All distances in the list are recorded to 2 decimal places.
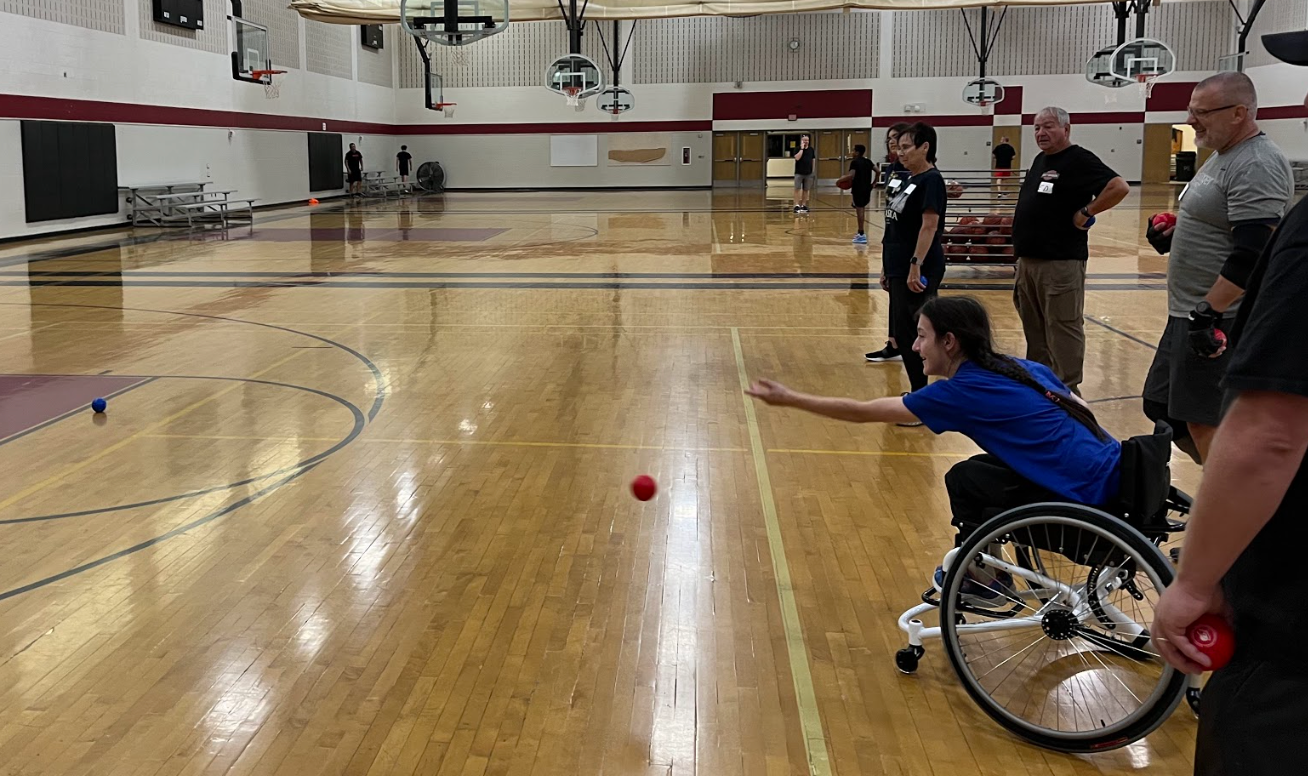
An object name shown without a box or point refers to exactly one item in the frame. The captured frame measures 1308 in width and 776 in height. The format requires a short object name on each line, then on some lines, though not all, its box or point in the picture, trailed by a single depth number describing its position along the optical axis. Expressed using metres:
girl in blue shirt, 3.13
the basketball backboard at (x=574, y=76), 25.77
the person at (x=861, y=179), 18.36
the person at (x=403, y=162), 36.75
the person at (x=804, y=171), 24.70
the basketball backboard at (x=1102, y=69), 27.53
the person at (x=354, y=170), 32.38
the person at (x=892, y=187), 6.80
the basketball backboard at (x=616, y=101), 33.91
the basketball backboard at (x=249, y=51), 25.00
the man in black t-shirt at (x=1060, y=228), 5.70
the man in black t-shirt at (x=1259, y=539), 1.41
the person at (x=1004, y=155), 26.50
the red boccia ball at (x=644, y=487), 4.82
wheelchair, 2.89
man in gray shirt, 3.92
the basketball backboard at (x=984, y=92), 32.88
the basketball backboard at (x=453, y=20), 18.41
